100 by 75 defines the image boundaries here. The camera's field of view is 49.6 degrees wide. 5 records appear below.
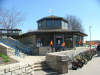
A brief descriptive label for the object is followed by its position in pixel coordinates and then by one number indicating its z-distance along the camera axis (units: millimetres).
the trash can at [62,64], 6918
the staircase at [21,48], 14475
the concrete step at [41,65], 7979
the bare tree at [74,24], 41247
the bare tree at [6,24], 20905
